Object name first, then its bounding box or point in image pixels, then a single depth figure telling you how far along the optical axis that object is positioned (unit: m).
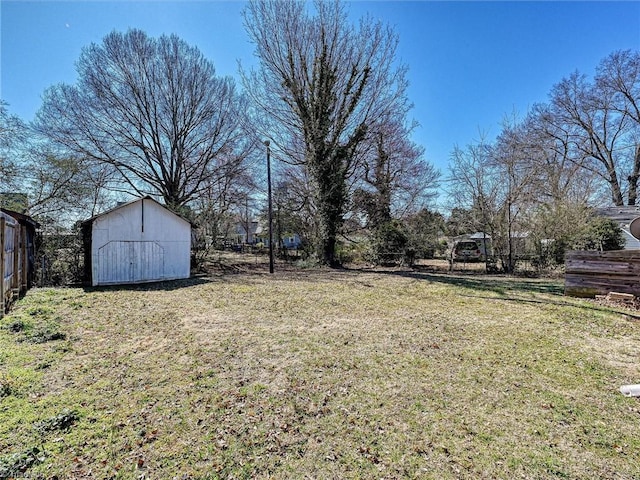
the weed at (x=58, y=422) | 2.57
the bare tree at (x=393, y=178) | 18.22
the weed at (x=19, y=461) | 2.07
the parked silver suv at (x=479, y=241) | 14.91
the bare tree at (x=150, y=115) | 14.38
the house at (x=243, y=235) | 40.82
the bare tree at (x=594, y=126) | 18.91
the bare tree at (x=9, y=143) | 8.53
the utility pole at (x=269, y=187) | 14.45
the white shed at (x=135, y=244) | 11.06
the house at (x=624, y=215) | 13.11
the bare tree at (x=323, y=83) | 14.69
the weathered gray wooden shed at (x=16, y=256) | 5.42
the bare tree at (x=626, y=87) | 17.73
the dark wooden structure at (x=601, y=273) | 7.27
